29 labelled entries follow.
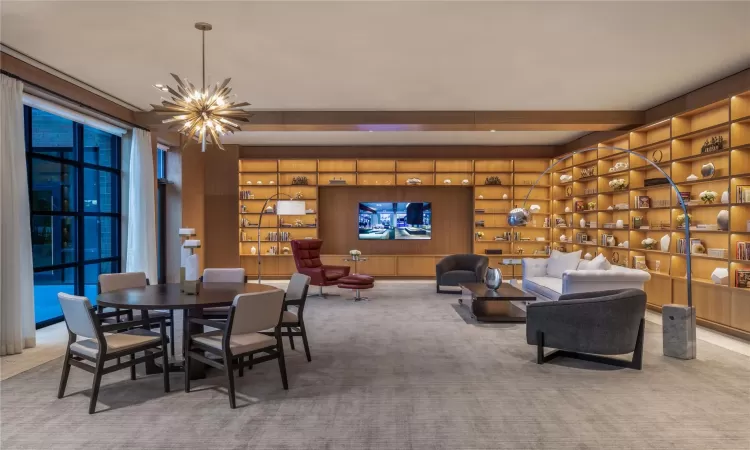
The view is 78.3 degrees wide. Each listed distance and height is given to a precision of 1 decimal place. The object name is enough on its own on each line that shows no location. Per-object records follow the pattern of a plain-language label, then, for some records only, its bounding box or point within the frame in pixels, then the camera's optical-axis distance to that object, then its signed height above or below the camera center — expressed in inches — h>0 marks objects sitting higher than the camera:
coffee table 225.1 -47.2
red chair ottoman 302.4 -40.2
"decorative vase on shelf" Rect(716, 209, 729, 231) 215.2 -0.7
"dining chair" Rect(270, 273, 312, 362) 165.5 -33.6
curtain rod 186.8 +60.8
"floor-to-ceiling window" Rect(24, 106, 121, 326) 236.7 +14.7
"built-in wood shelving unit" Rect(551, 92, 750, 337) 211.9 +9.9
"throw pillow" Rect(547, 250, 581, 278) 290.7 -27.8
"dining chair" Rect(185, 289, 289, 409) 126.8 -34.0
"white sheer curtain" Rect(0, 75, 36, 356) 177.6 +0.1
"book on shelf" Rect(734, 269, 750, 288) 206.4 -27.0
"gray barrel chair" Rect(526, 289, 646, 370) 155.0 -36.6
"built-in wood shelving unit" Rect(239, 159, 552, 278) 414.9 +26.8
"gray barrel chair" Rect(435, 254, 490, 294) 328.8 -35.9
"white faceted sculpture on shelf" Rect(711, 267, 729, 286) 215.7 -27.4
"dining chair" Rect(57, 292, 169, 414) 122.3 -33.9
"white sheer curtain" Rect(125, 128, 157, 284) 279.7 +7.5
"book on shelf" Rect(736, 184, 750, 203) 205.3 +11.1
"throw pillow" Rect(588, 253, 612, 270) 245.8 -24.2
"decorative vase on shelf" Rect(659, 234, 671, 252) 258.8 -13.2
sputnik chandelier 162.4 +40.9
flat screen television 426.9 -0.3
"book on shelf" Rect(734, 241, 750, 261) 205.6 -14.7
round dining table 131.4 -23.0
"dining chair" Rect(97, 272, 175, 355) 166.4 -21.8
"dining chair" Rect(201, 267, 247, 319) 195.8 -22.5
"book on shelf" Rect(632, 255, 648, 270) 281.9 -26.6
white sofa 221.6 -29.2
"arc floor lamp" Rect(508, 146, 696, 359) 170.6 -41.8
